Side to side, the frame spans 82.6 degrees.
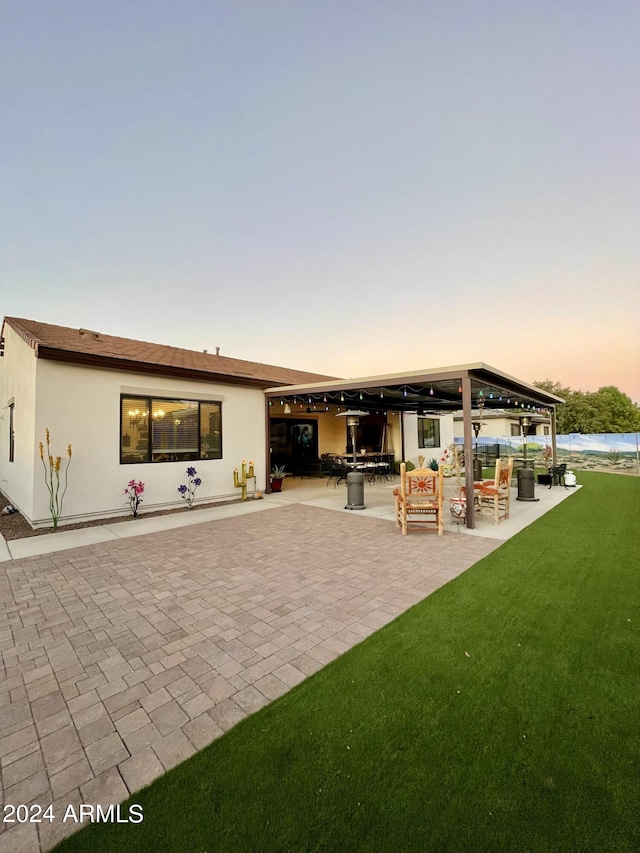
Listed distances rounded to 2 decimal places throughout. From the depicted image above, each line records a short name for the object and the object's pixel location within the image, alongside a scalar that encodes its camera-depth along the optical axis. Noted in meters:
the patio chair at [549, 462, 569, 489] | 11.48
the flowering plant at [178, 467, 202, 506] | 8.25
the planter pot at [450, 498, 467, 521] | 6.86
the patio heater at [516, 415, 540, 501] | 9.09
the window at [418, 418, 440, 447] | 17.56
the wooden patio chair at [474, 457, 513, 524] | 6.74
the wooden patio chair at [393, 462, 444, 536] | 6.00
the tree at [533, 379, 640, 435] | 33.56
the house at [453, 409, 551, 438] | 22.72
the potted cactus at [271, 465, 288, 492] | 10.70
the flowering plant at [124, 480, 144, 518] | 7.46
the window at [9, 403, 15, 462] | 8.97
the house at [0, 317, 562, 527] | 6.67
